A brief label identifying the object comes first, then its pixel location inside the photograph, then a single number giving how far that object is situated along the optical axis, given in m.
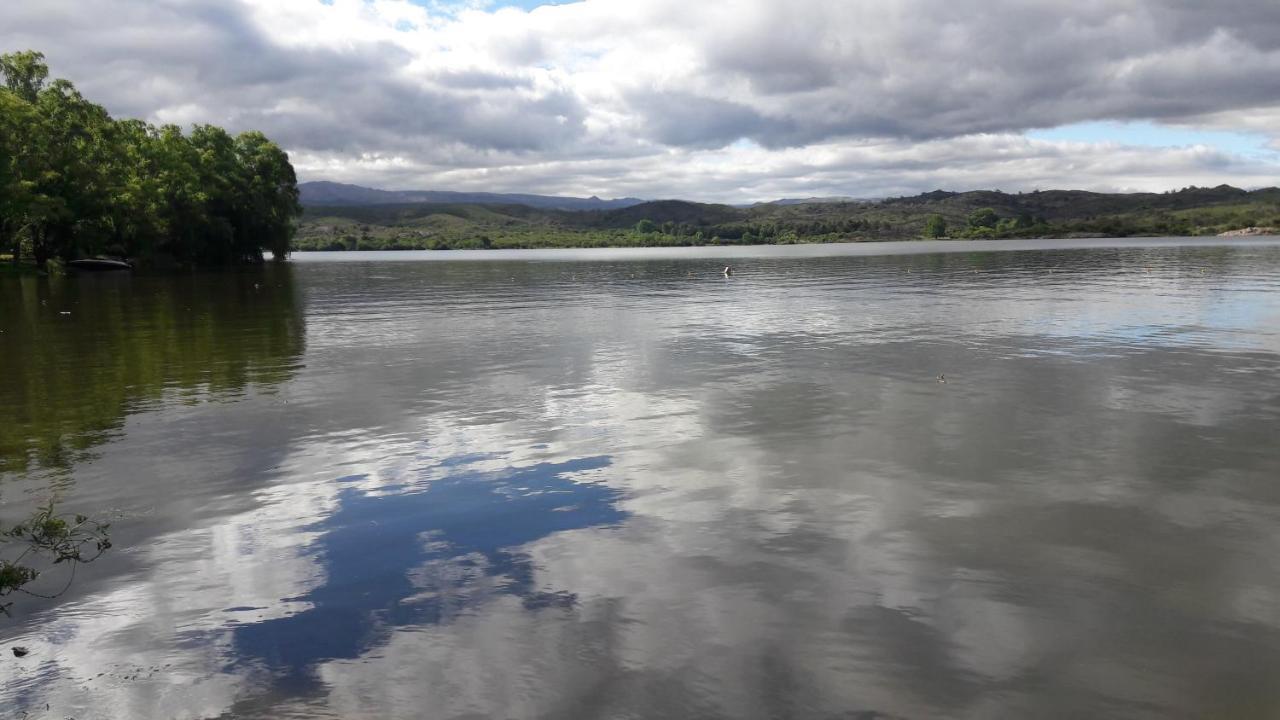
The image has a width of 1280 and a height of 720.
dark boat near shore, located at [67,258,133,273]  109.31
